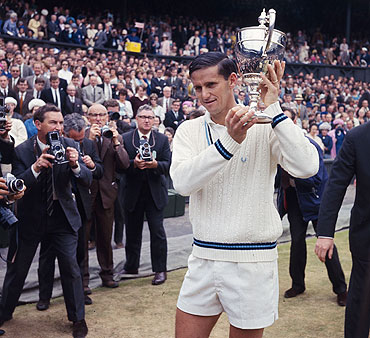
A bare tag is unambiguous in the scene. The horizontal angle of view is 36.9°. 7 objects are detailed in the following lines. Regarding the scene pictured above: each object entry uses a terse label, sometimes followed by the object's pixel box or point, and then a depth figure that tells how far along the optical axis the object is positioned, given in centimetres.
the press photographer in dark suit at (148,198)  563
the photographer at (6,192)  362
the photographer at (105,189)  545
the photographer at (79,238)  471
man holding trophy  229
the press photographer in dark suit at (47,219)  420
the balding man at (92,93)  1124
